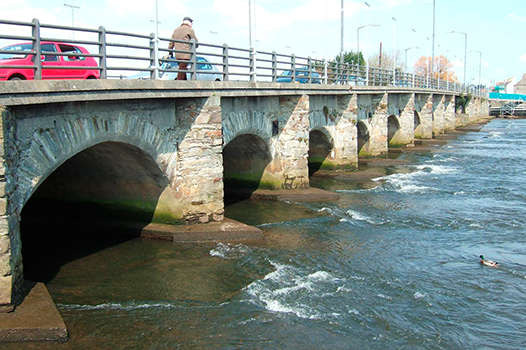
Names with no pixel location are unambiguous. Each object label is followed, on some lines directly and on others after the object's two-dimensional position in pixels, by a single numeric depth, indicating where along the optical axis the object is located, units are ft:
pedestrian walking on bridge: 48.83
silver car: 61.00
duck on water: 42.06
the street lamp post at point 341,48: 93.81
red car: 41.19
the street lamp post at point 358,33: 123.10
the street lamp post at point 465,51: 267.57
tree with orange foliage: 395.98
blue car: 98.79
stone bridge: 31.48
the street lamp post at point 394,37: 121.29
